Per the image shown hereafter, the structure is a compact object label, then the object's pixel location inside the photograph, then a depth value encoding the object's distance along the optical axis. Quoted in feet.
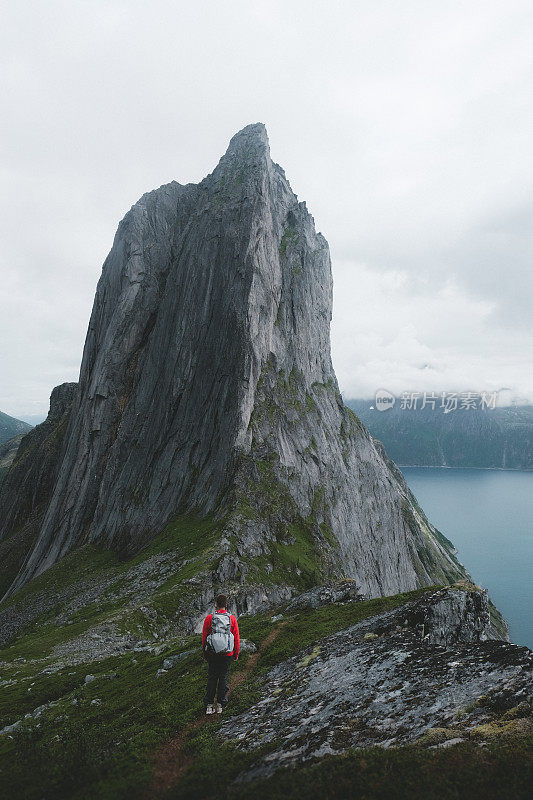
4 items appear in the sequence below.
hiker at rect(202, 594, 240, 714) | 43.91
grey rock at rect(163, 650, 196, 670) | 67.16
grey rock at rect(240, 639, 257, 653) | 63.36
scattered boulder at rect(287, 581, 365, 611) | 88.33
